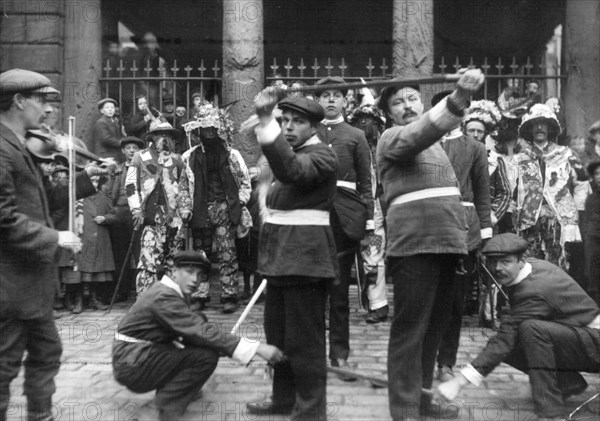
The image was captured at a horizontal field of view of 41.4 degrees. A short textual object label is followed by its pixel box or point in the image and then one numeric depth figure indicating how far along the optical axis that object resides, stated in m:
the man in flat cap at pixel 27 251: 4.30
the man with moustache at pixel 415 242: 4.57
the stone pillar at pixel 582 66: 10.78
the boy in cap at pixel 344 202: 6.08
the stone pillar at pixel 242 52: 10.10
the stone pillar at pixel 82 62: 10.69
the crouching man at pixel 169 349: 4.96
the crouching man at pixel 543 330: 4.99
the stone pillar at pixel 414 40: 10.10
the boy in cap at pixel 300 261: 4.69
